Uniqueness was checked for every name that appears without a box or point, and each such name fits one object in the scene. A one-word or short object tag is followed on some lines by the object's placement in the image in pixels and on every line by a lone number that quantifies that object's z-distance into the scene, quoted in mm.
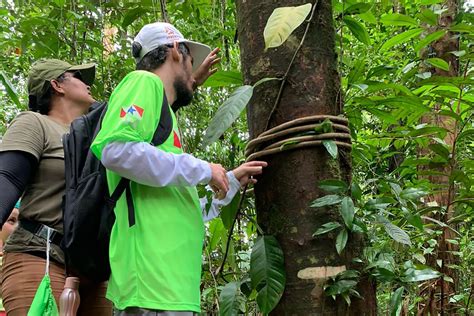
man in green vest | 1137
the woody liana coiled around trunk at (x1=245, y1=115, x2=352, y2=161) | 1149
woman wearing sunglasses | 1589
